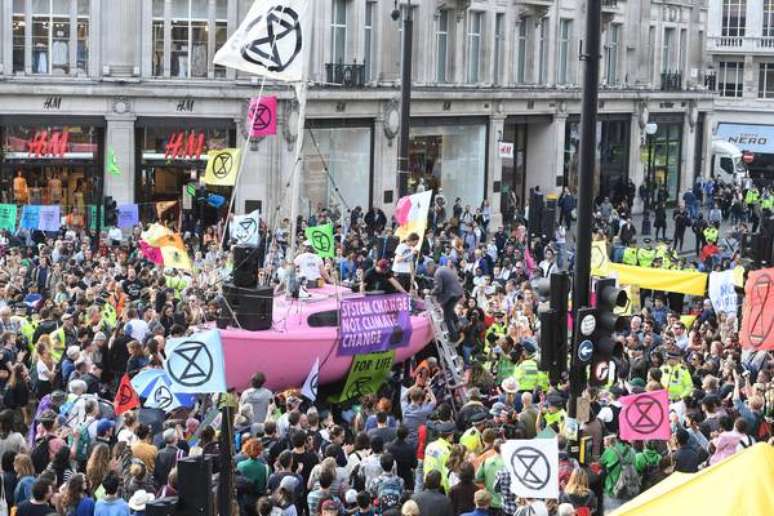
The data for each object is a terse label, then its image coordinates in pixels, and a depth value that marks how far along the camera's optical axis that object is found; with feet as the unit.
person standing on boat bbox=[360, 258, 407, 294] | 72.49
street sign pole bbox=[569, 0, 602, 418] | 45.32
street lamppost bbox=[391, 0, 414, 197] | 88.07
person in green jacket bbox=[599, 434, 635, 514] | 50.80
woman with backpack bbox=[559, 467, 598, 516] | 43.96
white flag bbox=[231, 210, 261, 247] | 83.35
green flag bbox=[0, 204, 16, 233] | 97.76
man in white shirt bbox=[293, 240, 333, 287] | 75.51
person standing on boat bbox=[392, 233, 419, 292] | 75.31
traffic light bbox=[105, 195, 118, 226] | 122.21
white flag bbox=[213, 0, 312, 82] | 69.87
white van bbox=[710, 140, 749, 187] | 216.33
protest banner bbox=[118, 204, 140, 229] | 112.06
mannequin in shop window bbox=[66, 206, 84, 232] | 119.16
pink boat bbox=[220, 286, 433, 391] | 63.98
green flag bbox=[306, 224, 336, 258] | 84.33
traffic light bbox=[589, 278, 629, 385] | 44.60
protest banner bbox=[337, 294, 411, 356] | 67.82
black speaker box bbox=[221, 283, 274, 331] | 65.16
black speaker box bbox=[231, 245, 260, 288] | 66.08
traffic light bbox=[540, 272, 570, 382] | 44.57
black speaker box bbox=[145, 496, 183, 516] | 34.24
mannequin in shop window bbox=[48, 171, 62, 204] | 126.00
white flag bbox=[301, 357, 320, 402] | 58.49
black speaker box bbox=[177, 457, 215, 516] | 33.73
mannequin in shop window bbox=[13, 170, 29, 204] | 124.67
